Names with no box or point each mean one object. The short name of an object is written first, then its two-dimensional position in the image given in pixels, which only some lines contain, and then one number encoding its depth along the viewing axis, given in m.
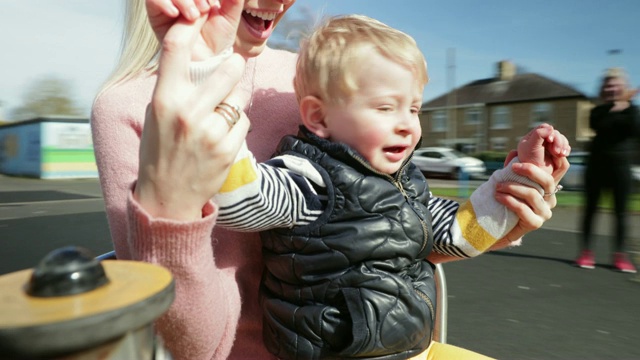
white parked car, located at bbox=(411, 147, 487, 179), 26.36
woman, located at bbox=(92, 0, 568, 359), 0.71
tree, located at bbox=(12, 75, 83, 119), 33.81
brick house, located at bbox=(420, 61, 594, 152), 40.84
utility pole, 46.53
